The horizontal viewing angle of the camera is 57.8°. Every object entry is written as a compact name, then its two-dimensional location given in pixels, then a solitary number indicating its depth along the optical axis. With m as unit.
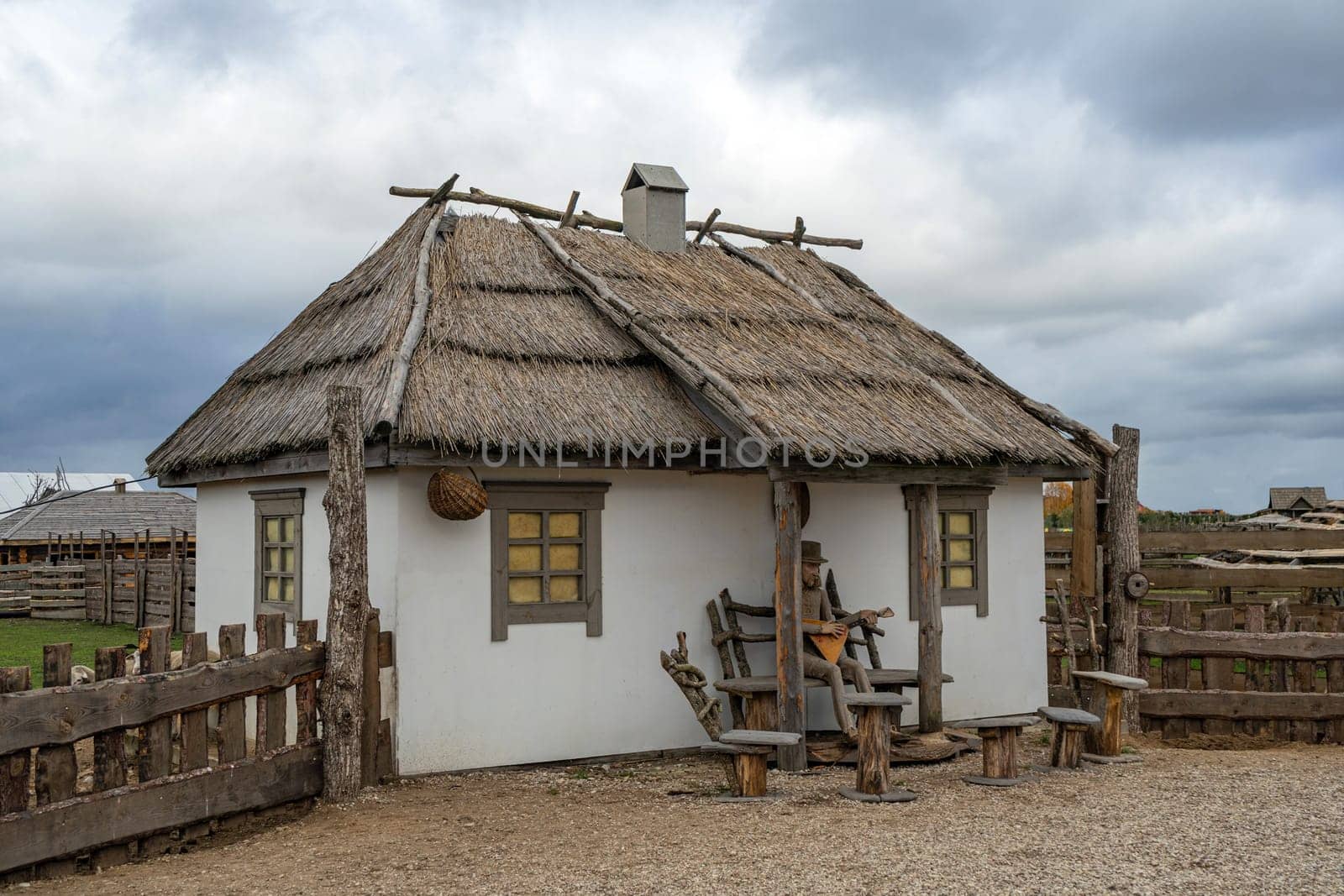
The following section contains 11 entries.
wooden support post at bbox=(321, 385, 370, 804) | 8.05
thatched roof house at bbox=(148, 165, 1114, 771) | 9.00
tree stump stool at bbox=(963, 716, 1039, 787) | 8.53
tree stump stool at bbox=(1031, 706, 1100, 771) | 9.24
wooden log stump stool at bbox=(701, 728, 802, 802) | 8.01
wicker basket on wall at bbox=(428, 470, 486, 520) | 8.65
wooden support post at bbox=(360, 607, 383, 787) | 8.47
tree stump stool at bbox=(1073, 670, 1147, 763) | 9.66
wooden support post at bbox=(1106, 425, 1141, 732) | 11.27
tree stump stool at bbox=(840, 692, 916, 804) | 8.05
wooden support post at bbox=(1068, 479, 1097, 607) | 11.98
